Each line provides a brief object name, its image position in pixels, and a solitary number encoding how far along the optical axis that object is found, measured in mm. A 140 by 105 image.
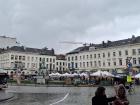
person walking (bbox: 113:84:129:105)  3213
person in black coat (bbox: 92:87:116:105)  3462
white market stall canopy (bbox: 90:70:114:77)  26503
